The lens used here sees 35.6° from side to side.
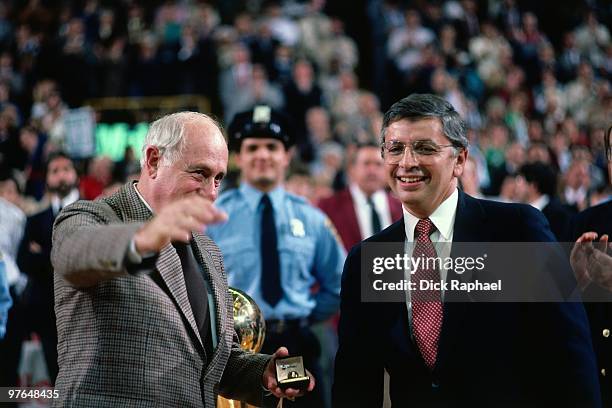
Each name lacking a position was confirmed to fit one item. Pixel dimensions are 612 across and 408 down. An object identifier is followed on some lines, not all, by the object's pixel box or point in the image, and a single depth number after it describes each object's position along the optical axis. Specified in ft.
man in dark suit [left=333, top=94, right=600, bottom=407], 11.00
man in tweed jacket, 9.18
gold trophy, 13.07
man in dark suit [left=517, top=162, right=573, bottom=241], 21.79
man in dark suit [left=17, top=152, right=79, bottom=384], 22.63
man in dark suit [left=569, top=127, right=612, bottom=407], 11.98
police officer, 18.31
